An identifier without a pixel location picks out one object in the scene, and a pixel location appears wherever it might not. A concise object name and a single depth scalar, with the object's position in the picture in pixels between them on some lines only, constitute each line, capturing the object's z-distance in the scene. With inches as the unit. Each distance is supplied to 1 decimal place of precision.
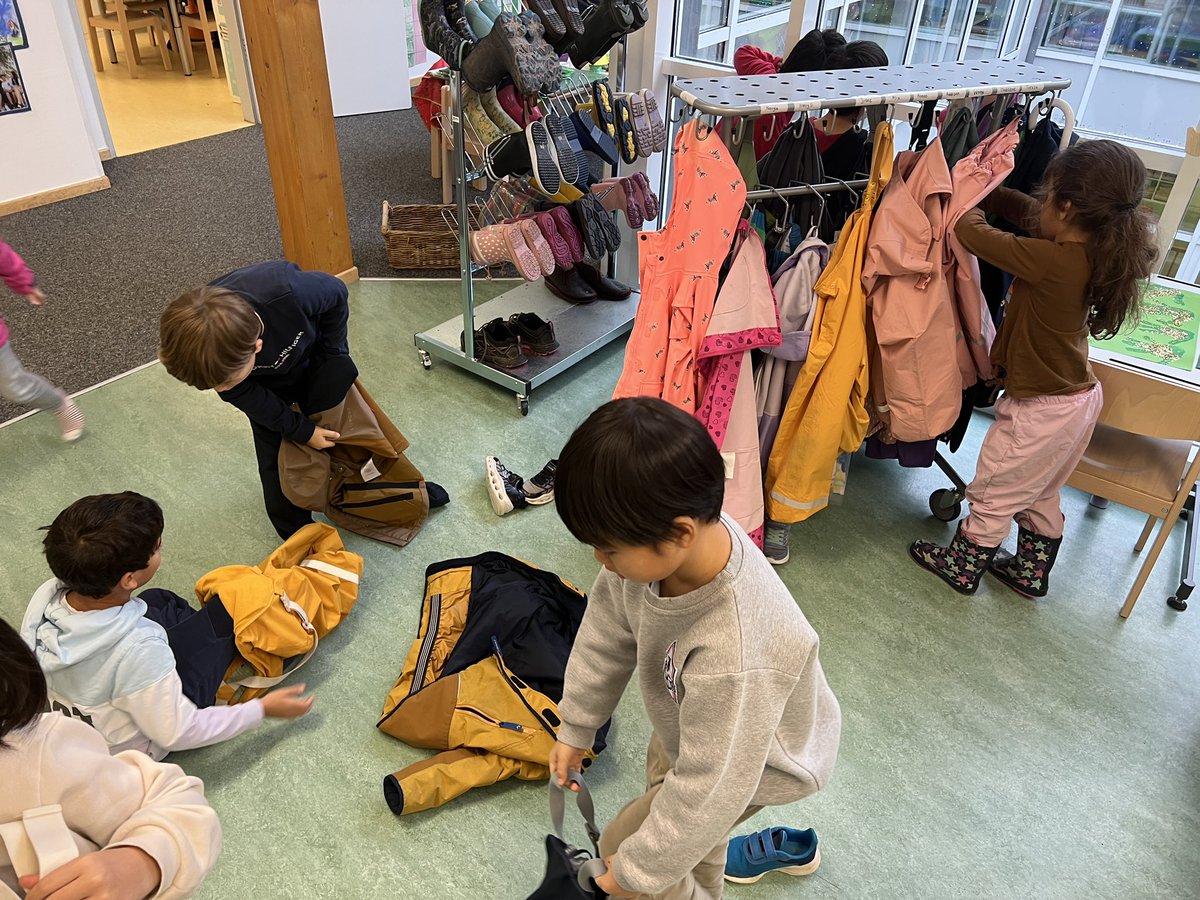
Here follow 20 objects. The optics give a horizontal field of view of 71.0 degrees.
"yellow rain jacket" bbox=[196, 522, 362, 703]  81.9
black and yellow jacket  75.5
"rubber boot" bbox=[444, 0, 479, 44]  104.7
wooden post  132.3
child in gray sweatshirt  38.6
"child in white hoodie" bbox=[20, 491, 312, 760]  64.3
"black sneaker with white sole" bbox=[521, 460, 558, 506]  110.6
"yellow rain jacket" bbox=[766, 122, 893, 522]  85.3
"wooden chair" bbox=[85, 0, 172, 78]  271.7
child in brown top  74.8
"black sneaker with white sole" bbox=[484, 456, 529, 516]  108.1
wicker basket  164.6
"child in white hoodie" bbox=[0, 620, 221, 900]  34.5
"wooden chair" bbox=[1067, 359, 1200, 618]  88.0
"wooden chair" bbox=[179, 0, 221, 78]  285.7
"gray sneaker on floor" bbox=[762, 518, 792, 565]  102.4
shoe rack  120.5
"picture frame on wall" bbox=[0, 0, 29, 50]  165.5
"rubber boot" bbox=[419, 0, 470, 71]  104.4
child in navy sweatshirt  74.5
